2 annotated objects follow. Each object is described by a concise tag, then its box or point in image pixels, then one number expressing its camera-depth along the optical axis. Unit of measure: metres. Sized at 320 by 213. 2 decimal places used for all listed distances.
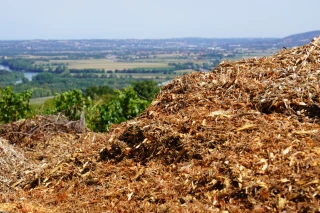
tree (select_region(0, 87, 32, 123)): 13.12
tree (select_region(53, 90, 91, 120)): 12.16
